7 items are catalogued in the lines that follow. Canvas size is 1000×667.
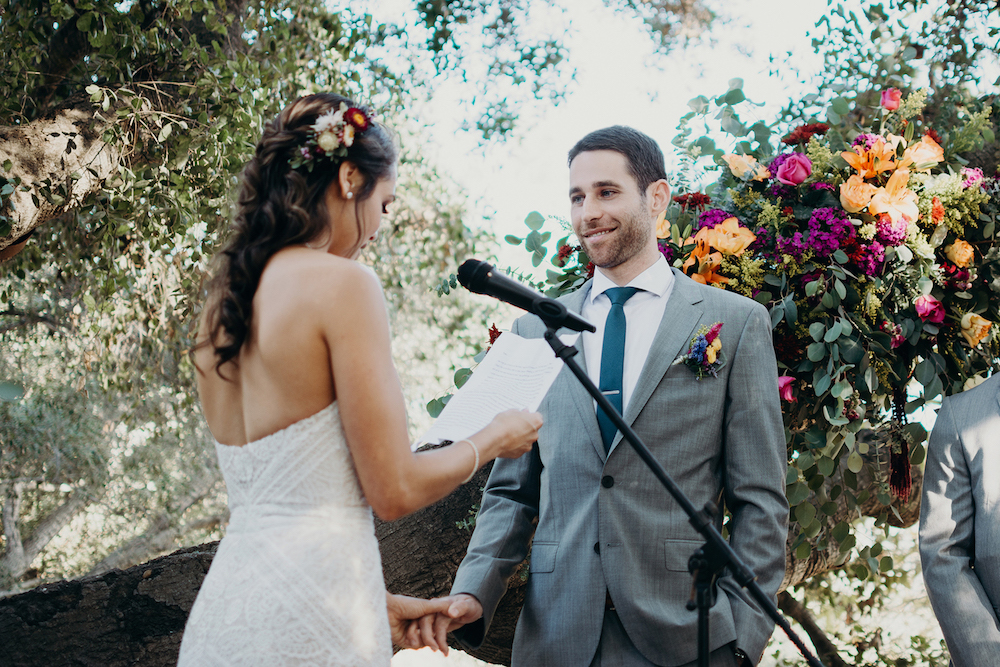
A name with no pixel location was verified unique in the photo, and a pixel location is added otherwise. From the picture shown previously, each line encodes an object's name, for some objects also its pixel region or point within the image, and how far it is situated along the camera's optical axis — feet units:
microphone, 4.96
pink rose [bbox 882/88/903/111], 8.54
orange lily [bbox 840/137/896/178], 7.97
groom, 6.08
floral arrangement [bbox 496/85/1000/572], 7.69
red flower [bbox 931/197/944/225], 8.03
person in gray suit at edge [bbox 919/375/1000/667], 7.19
